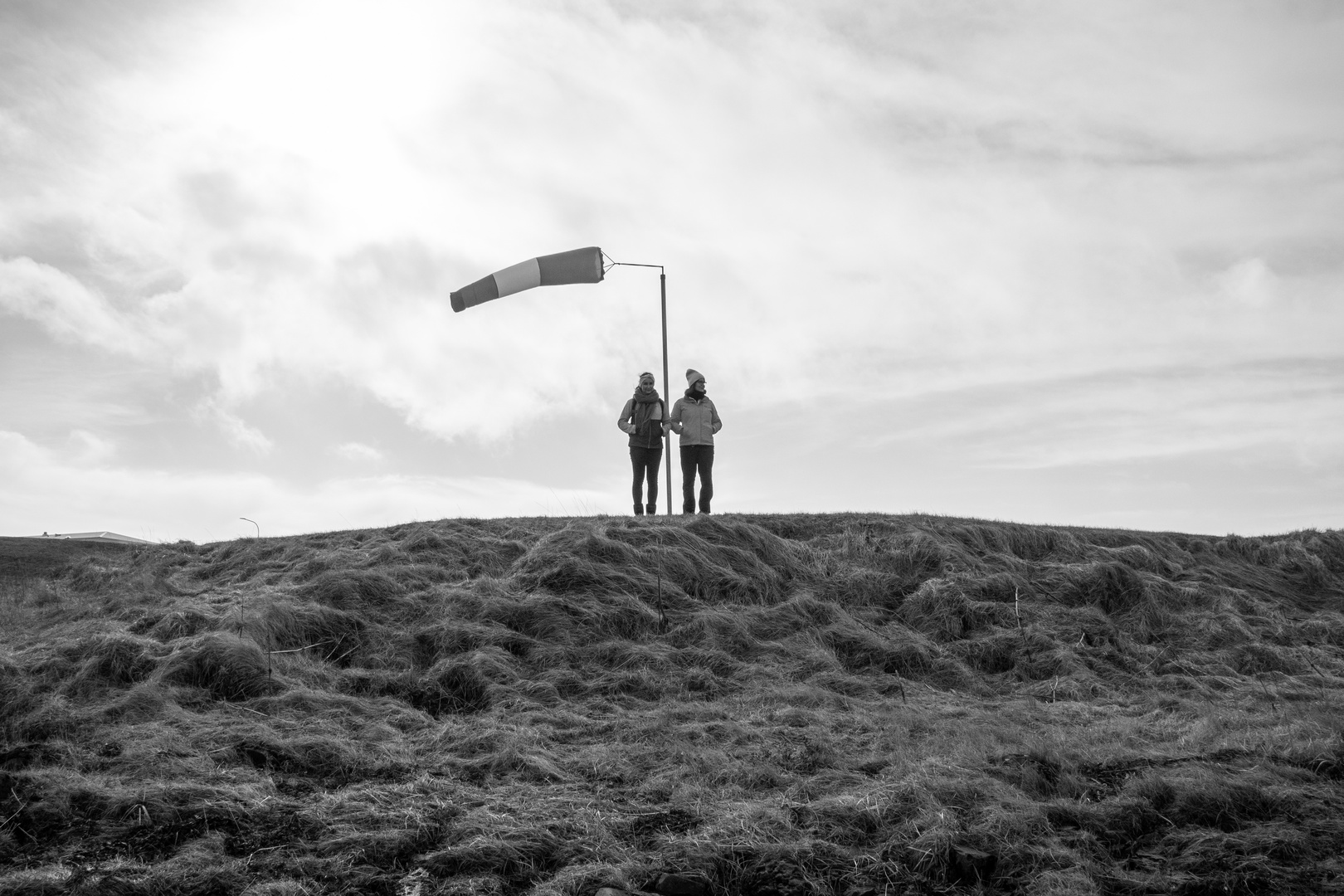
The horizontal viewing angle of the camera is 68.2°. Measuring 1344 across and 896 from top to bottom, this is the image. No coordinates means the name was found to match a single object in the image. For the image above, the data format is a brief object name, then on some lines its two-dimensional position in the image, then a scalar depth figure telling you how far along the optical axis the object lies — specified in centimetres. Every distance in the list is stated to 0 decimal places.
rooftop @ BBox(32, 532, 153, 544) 1617
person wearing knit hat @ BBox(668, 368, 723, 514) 1349
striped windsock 1564
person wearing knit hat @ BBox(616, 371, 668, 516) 1380
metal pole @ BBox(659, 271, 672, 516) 1413
